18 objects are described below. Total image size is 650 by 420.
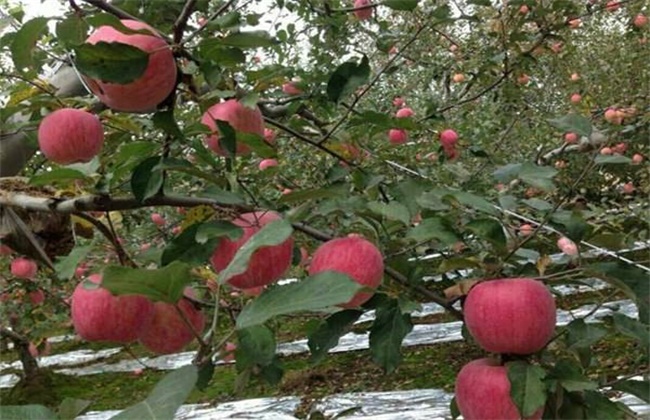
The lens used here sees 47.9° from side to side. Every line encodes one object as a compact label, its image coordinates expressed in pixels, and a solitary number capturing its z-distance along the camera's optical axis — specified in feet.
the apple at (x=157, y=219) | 7.57
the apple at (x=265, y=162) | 5.43
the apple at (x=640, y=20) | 8.82
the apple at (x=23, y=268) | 6.79
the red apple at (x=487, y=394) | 2.28
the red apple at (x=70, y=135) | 3.21
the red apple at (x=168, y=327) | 2.49
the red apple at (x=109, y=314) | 2.36
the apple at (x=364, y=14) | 6.63
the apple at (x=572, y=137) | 8.93
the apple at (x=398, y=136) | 6.16
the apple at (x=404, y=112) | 7.26
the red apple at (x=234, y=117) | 2.57
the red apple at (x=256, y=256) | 2.25
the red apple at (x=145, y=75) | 2.09
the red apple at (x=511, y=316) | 2.28
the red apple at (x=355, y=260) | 2.31
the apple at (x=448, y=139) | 6.64
